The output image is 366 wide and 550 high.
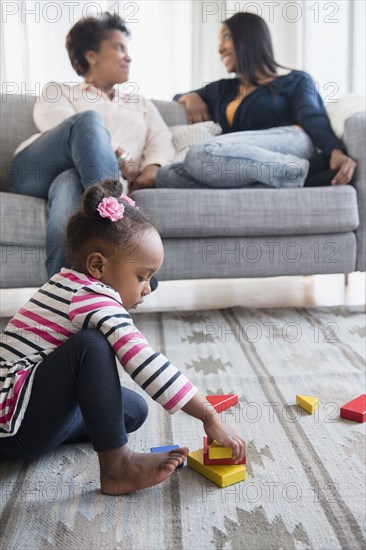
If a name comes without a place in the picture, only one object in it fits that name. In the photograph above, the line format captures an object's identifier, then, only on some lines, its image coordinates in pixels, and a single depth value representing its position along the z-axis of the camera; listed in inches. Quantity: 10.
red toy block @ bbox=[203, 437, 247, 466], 37.5
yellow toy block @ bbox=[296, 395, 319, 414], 47.3
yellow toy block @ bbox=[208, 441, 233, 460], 36.9
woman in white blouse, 67.5
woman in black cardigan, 77.0
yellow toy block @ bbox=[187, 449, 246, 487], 36.6
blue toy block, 40.3
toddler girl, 34.7
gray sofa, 71.2
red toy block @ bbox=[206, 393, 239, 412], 47.5
